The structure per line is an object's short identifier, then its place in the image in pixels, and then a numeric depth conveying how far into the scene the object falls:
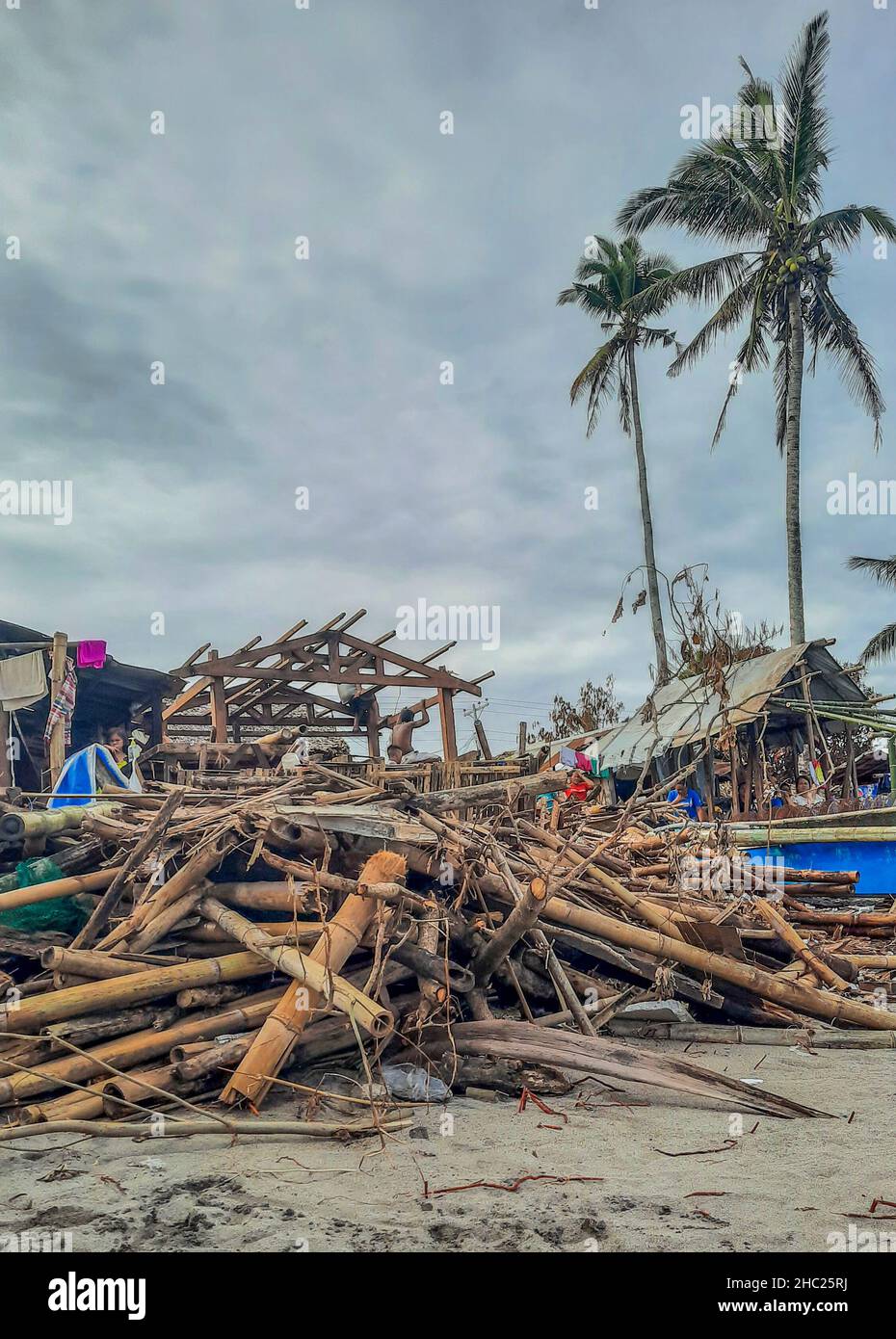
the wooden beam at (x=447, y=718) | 15.53
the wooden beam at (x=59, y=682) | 10.45
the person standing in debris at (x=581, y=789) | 15.97
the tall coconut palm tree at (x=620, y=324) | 29.75
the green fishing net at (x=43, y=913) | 5.54
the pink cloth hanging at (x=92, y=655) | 12.27
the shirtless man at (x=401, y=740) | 13.36
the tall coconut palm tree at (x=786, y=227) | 19.89
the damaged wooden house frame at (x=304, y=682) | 13.73
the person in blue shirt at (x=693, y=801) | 18.26
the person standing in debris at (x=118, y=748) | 10.38
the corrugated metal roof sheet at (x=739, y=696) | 16.67
